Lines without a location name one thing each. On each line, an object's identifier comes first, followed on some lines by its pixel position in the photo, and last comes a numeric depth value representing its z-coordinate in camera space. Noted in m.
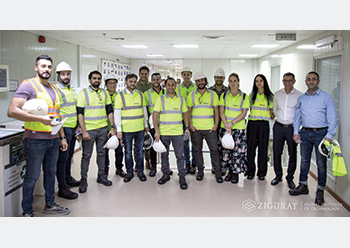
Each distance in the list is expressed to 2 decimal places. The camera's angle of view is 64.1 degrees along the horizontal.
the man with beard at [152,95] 4.45
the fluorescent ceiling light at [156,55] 10.03
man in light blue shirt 3.44
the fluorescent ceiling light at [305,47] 5.49
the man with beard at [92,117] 3.76
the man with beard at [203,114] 4.10
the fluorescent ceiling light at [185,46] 7.59
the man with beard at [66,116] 3.60
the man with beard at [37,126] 2.72
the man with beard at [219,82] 4.32
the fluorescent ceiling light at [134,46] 7.61
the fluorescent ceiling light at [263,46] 7.66
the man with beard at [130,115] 4.06
